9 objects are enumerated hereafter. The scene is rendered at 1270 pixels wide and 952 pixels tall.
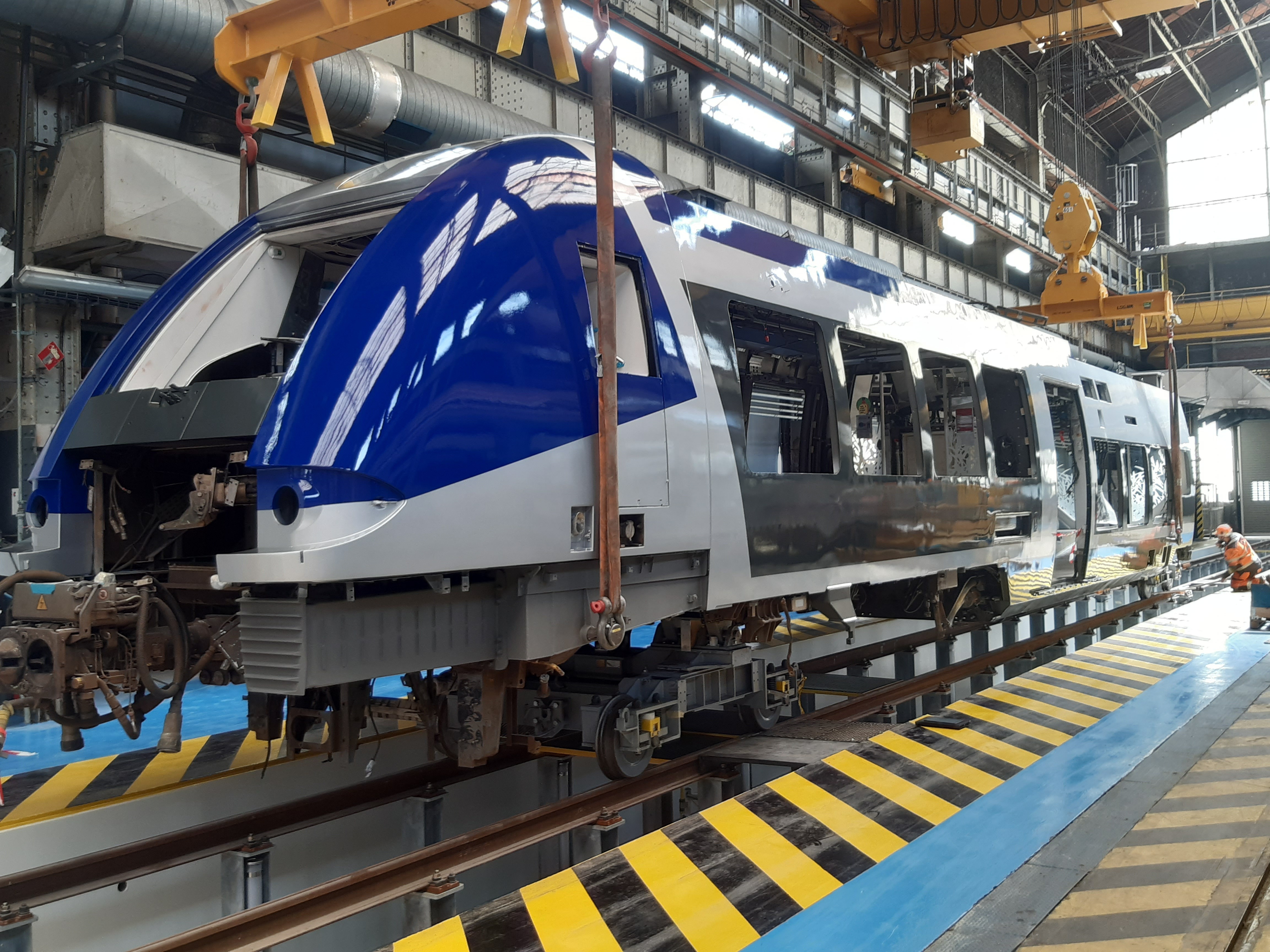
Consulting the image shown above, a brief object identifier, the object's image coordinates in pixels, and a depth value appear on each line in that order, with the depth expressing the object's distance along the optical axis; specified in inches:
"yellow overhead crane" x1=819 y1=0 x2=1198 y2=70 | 507.2
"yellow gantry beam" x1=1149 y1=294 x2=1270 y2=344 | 1266.0
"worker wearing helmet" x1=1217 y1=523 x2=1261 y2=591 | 463.2
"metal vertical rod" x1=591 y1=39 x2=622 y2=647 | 162.7
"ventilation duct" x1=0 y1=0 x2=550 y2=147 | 295.1
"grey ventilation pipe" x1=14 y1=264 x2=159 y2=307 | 327.9
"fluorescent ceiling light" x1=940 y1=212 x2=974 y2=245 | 924.6
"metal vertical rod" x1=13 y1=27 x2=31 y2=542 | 345.7
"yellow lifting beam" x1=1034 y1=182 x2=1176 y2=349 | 529.0
